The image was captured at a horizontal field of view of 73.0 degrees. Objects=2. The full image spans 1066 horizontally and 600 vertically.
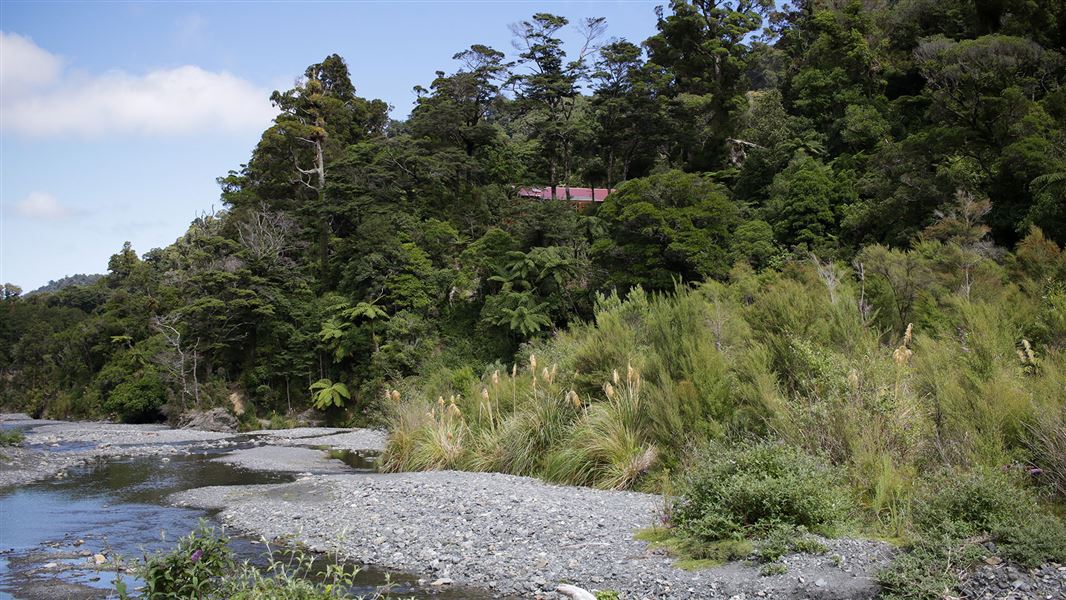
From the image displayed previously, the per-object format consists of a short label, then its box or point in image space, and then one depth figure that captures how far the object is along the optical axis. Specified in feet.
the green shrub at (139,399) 110.22
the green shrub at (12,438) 68.33
